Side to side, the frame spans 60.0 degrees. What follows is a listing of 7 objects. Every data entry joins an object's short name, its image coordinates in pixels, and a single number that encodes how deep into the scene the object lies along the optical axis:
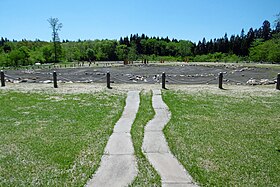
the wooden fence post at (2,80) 17.44
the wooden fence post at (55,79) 16.91
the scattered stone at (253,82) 18.84
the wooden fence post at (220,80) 16.19
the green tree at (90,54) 81.06
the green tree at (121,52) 87.72
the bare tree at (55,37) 60.91
